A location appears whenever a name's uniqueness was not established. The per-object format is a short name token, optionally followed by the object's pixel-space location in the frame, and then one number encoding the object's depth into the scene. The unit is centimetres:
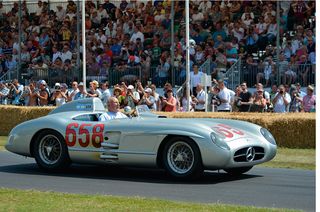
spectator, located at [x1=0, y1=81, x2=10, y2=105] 2500
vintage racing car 1042
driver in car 1191
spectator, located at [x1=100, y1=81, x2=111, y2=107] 2064
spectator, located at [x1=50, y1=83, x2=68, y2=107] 2147
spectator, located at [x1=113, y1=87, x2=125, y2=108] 1928
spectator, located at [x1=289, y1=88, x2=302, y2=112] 1925
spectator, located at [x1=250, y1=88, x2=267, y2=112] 1864
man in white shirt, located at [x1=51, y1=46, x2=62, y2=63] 2691
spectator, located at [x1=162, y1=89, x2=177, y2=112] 1908
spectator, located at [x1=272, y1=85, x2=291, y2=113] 1881
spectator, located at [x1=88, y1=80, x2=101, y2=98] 2065
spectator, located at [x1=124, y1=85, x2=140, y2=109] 2025
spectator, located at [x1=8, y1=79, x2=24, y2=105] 2441
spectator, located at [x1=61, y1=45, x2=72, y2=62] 2672
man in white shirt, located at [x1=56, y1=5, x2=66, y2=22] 2891
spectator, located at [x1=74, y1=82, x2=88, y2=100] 2041
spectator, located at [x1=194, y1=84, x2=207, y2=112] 1992
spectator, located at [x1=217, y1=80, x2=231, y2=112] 1933
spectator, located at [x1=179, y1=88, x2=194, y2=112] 2018
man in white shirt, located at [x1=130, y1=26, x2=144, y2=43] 2534
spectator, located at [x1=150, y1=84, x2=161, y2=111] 2016
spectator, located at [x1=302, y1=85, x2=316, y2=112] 1855
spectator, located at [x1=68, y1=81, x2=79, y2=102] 2119
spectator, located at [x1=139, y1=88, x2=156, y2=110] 2017
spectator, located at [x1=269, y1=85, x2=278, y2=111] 2011
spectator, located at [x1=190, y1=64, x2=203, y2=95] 2174
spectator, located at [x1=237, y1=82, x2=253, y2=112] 1883
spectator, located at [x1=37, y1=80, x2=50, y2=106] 2208
